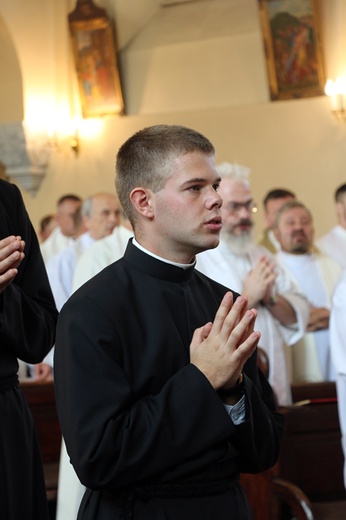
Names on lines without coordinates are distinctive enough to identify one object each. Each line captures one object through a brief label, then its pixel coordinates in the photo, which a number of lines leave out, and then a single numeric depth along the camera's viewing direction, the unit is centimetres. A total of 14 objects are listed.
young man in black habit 212
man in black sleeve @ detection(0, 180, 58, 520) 248
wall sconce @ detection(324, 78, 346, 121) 1134
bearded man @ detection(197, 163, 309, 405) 526
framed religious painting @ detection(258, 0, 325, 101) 1161
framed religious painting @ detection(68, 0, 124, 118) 1236
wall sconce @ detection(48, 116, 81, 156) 1259
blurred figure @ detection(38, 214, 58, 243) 1107
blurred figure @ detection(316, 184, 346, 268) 895
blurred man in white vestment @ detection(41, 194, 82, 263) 977
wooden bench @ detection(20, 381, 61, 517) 555
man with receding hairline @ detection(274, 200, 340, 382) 699
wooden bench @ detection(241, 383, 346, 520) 480
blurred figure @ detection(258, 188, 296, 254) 884
